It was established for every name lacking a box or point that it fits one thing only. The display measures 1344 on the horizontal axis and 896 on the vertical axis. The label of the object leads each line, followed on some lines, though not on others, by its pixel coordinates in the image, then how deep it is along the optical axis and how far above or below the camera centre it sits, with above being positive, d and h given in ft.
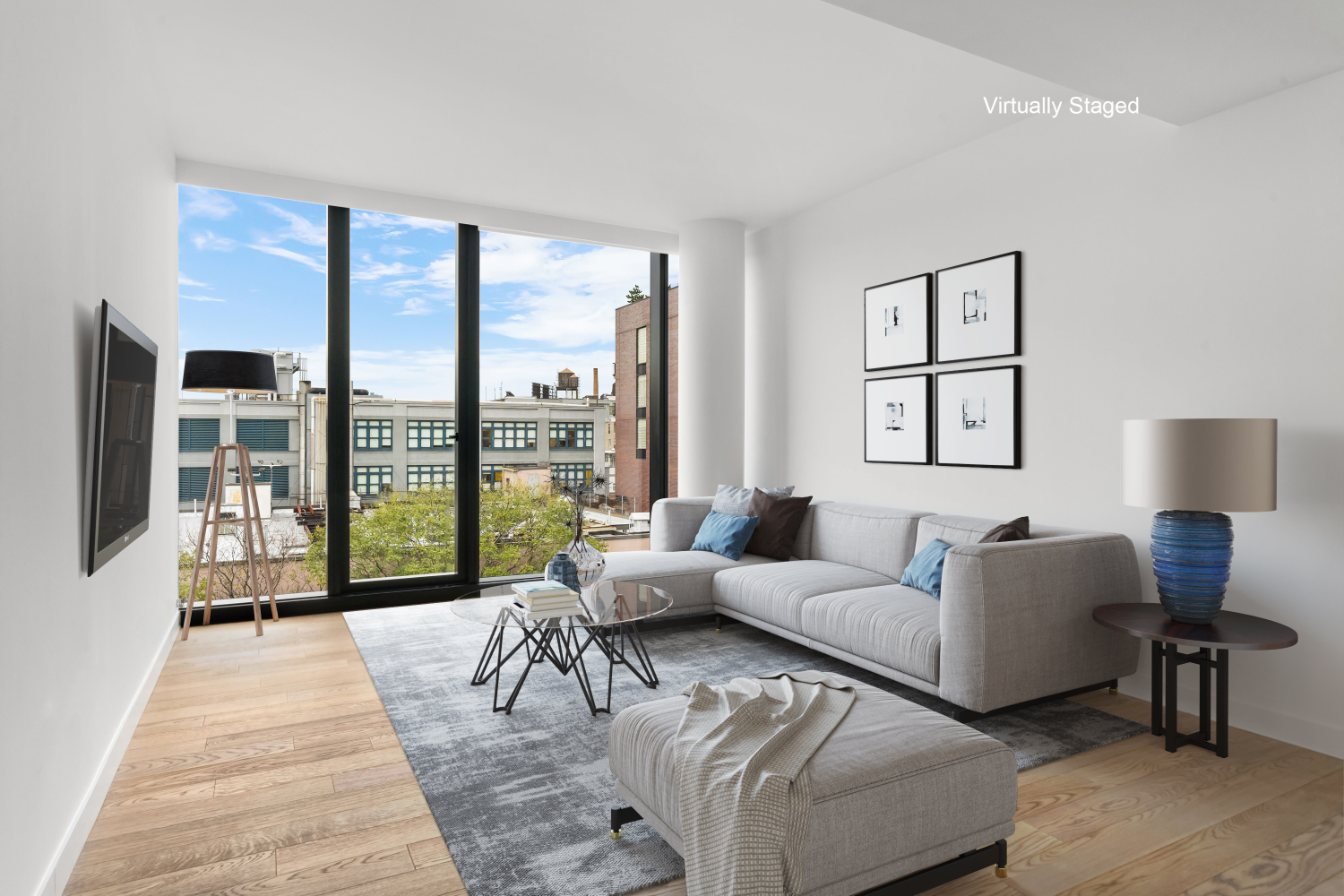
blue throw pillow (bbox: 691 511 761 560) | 15.33 -1.80
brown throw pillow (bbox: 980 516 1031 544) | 10.73 -1.19
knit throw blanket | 5.40 -2.55
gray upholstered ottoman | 5.63 -2.77
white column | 18.52 +2.21
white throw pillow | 16.08 -1.10
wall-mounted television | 7.54 +0.07
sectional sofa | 9.42 -2.33
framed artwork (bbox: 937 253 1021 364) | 12.99 +2.49
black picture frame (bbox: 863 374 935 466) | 14.55 +0.74
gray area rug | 6.77 -3.70
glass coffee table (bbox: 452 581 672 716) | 10.33 -2.46
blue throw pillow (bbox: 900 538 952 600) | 11.60 -1.91
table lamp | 8.66 -0.45
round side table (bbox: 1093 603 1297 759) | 8.48 -2.13
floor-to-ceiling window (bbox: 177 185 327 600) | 15.74 +2.11
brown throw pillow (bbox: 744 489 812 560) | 15.34 -1.62
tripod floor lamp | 14.26 -0.09
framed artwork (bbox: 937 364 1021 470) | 12.98 +0.56
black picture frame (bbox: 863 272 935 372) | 14.55 +2.37
